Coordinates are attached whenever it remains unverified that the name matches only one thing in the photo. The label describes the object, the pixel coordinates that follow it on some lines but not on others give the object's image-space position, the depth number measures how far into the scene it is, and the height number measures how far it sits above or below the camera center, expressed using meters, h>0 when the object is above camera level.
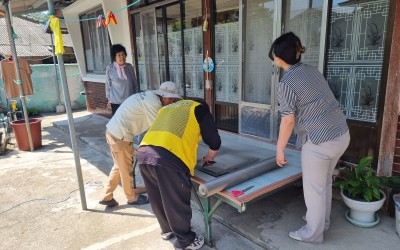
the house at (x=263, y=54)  2.41 +0.02
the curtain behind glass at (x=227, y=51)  3.69 +0.07
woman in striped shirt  1.95 -0.44
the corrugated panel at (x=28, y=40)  13.17 +1.13
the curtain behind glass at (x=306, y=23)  2.84 +0.32
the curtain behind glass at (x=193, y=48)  4.21 +0.16
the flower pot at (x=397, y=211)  2.20 -1.21
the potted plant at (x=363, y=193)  2.25 -1.12
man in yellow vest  2.07 -0.69
